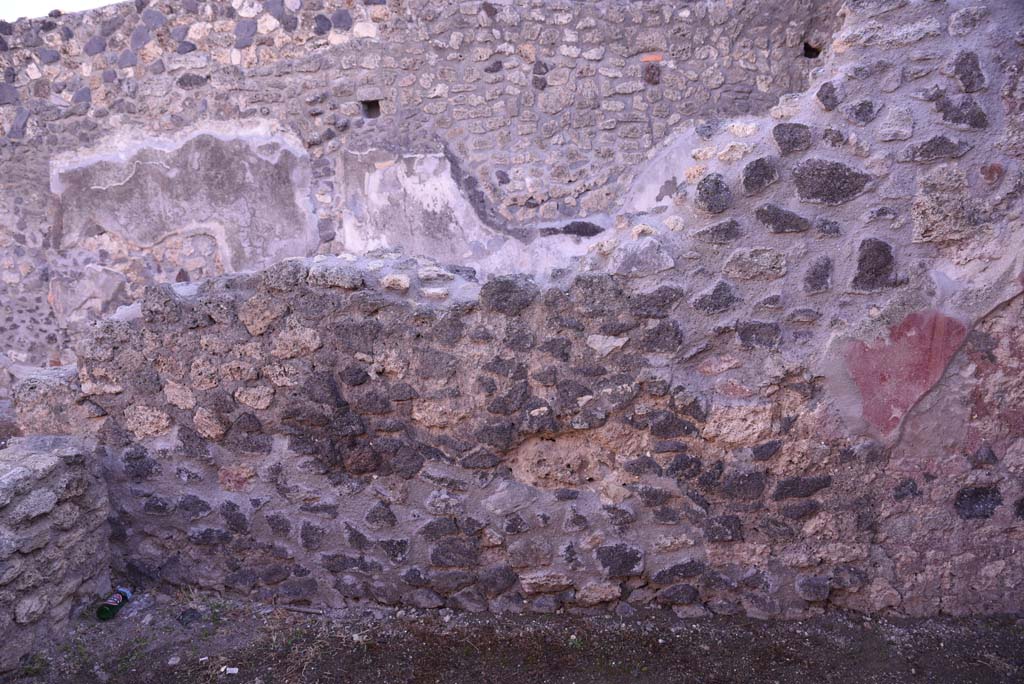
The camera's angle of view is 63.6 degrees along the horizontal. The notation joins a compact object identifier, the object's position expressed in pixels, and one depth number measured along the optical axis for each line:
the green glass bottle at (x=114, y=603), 2.79
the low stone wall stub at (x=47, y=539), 2.47
